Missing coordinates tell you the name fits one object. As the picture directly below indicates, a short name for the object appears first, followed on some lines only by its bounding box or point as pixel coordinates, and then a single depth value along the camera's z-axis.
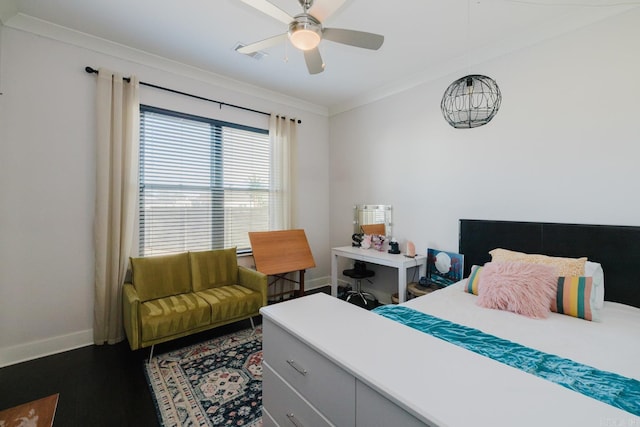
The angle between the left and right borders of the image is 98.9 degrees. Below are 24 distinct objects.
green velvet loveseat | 2.24
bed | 0.74
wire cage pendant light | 1.89
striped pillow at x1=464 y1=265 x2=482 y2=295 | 2.17
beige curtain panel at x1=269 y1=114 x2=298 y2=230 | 3.78
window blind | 2.91
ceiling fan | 1.55
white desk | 2.86
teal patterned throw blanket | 0.98
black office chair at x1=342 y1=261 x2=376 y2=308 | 3.60
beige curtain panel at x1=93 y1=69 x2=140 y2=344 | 2.52
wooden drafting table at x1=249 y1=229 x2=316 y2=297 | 3.31
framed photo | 2.83
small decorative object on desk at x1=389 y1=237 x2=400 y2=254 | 3.31
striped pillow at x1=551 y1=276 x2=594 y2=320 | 1.69
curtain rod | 2.51
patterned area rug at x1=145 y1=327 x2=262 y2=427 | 1.70
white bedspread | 1.26
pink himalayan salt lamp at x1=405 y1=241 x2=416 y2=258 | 3.08
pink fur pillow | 1.75
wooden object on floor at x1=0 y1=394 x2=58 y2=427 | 1.62
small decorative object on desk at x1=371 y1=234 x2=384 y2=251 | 3.53
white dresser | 0.85
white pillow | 1.73
